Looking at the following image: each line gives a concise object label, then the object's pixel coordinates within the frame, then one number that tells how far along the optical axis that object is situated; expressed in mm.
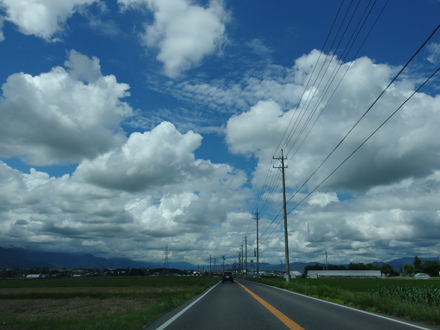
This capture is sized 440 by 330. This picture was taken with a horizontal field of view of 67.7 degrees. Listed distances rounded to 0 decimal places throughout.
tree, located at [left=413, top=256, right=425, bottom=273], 148762
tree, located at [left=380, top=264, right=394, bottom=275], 173375
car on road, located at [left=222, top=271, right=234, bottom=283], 57719
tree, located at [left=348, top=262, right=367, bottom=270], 176800
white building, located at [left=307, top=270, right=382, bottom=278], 127125
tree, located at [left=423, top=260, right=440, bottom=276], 141875
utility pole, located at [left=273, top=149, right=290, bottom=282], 33875
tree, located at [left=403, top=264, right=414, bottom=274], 160288
